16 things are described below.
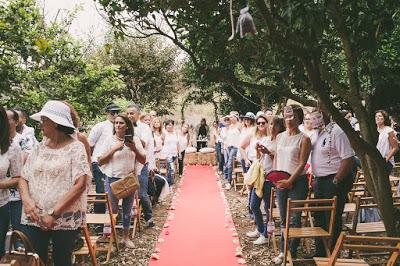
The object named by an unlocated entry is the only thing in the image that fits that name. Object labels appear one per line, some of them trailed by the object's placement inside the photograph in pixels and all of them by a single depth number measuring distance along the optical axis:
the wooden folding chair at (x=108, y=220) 5.82
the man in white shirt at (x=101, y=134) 7.30
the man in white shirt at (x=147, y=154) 7.84
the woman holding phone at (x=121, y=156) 6.22
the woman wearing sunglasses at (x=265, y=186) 6.66
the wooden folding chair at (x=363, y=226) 5.11
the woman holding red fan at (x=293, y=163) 5.51
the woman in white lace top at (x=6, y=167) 4.17
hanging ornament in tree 3.13
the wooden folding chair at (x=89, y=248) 4.86
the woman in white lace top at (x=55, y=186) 3.56
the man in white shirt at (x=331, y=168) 5.38
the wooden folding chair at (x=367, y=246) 3.54
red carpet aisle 6.17
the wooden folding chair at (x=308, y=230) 5.10
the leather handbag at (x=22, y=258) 3.06
